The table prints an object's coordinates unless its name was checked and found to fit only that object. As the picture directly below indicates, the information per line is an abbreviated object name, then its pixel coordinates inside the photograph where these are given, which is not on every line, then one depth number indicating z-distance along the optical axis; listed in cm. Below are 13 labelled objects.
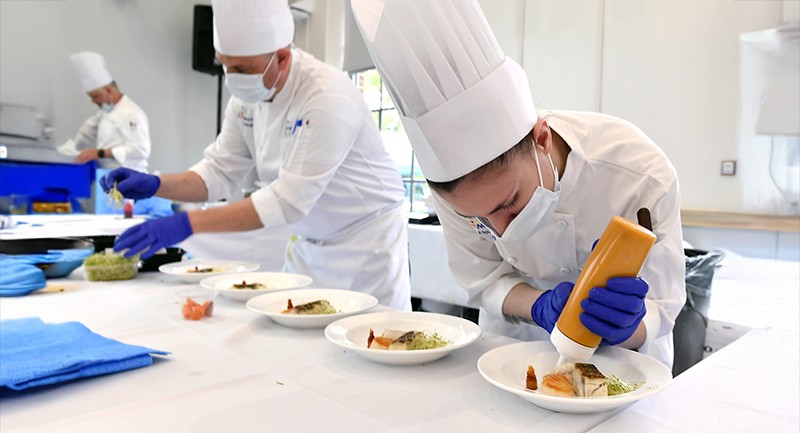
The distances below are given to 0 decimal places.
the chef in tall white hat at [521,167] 95
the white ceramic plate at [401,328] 100
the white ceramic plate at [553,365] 77
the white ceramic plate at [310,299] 125
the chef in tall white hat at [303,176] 194
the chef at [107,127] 445
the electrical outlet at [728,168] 355
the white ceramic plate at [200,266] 183
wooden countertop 322
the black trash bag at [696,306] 243
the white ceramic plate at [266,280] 165
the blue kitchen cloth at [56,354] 89
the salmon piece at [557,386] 84
